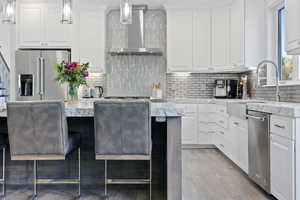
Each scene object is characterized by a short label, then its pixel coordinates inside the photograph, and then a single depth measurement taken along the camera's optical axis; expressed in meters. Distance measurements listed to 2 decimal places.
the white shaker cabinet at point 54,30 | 5.67
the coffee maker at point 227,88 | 5.71
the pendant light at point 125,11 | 2.87
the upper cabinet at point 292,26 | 2.89
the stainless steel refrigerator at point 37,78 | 5.44
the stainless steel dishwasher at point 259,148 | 2.89
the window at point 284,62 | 3.75
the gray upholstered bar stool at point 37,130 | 2.35
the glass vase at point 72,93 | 3.27
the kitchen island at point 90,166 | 2.92
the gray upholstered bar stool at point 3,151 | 2.65
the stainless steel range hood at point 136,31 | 5.79
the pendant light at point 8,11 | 2.95
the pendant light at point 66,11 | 2.99
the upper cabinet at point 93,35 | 5.71
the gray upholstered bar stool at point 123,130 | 2.31
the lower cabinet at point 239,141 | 3.63
